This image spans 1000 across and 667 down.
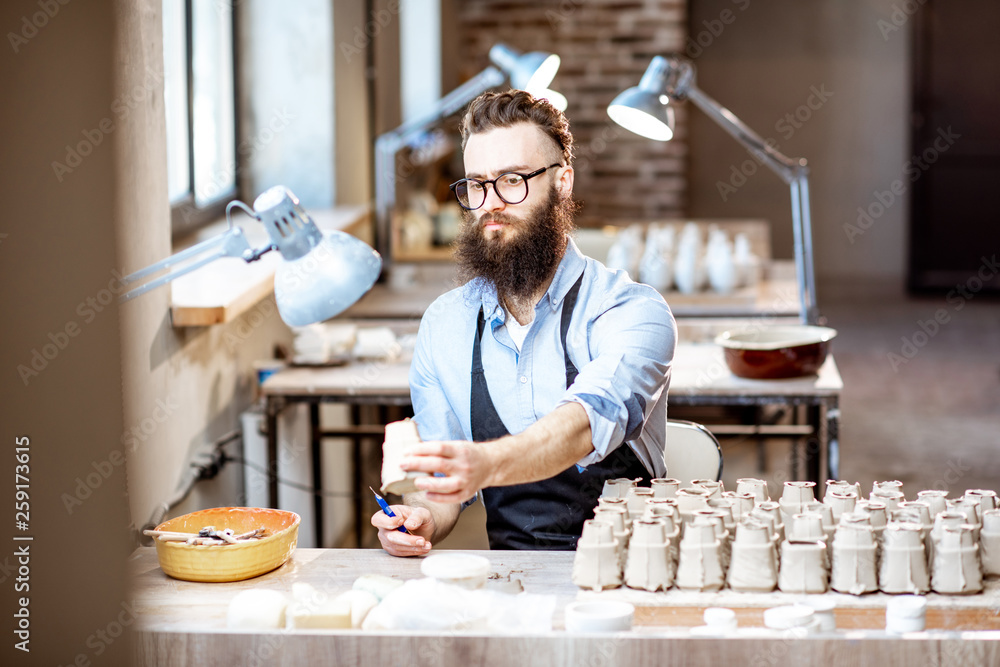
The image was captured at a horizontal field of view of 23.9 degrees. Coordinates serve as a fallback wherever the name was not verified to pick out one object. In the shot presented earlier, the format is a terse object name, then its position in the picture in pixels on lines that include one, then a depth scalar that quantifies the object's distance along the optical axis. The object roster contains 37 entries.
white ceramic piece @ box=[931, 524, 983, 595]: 3.12
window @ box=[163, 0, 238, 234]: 5.02
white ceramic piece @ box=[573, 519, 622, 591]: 3.16
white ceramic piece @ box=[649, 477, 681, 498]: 3.31
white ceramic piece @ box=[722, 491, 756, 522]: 3.23
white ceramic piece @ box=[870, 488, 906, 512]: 3.24
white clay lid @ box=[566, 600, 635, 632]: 3.01
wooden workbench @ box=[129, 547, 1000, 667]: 2.94
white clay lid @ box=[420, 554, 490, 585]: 3.15
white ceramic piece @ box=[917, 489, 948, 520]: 3.26
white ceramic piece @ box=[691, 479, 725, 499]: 3.31
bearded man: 3.49
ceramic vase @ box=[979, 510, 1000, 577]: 3.18
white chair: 3.76
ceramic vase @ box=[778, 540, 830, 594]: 3.13
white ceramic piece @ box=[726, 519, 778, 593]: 3.14
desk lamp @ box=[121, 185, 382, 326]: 3.17
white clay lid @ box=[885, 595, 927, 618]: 3.02
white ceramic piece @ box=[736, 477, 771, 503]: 3.30
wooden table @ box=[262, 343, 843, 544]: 4.45
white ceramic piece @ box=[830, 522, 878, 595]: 3.13
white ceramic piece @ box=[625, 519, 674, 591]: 3.14
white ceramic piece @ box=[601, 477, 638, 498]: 3.35
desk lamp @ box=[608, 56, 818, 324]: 4.13
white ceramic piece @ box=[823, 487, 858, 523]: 3.25
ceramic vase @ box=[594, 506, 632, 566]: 3.18
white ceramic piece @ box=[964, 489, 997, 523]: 3.23
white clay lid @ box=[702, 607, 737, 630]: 3.01
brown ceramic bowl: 4.48
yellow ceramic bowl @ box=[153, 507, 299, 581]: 3.27
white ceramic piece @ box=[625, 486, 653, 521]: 3.26
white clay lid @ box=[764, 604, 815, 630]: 3.00
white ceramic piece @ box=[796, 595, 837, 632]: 3.03
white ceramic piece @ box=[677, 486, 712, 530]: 3.25
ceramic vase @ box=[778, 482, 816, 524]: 3.26
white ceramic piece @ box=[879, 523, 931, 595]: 3.13
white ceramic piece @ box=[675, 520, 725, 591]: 3.14
